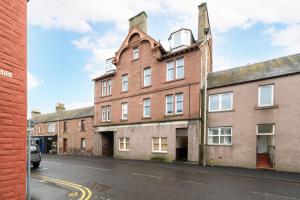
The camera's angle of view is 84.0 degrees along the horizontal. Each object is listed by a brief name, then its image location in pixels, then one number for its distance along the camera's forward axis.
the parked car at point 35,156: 12.69
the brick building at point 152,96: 15.56
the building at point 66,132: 23.79
